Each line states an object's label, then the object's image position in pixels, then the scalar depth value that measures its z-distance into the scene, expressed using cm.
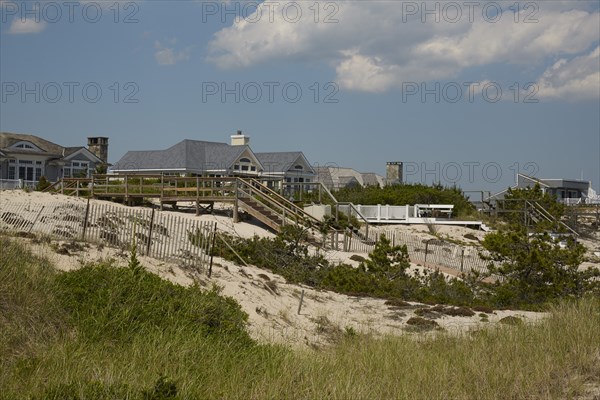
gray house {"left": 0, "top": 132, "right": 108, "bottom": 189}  5778
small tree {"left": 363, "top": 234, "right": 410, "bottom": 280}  2272
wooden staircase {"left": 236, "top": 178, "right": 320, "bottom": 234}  3219
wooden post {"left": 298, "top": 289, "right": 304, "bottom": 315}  1750
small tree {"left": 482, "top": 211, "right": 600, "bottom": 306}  2130
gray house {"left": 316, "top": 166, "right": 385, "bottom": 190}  8538
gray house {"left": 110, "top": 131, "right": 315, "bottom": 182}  6053
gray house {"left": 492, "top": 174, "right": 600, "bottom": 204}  7231
